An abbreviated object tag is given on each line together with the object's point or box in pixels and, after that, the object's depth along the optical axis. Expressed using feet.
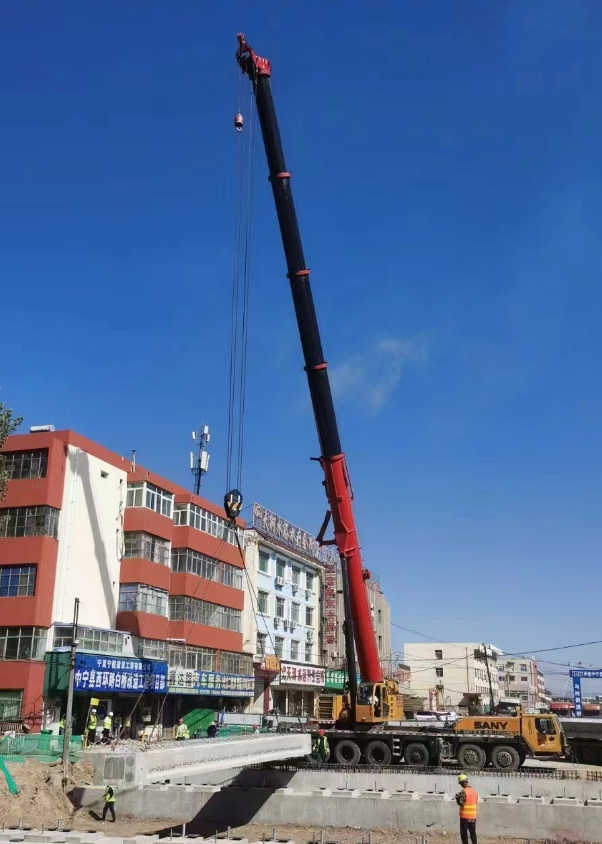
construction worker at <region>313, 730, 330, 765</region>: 95.81
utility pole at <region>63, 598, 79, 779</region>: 87.15
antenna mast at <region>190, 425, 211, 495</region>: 185.68
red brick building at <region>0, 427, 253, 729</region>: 115.96
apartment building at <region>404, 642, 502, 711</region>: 378.94
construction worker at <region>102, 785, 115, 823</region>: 82.69
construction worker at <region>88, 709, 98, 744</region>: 103.71
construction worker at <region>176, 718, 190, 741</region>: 128.13
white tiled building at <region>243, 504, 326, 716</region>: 181.27
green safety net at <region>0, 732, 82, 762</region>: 92.22
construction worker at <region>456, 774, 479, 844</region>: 57.31
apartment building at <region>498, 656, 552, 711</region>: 469.41
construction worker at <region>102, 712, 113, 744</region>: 104.27
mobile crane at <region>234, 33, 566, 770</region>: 96.73
